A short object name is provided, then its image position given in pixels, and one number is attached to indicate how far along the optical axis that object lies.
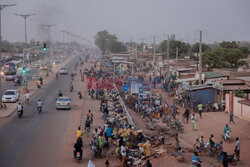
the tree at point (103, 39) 184.00
